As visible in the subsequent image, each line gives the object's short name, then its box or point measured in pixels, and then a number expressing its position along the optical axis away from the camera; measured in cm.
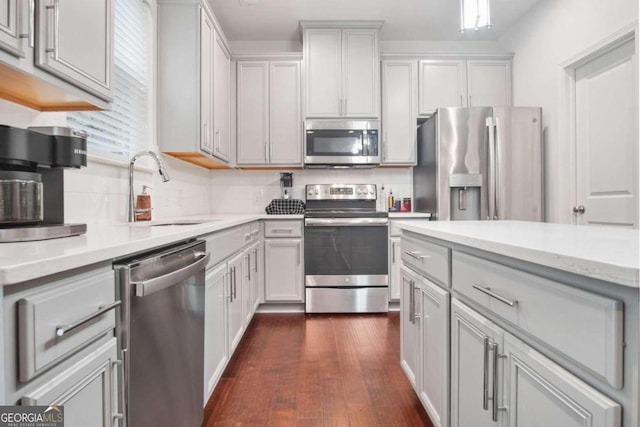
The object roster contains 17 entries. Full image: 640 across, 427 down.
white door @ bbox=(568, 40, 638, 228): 237
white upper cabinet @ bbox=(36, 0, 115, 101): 110
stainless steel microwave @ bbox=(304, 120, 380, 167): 349
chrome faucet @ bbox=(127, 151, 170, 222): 187
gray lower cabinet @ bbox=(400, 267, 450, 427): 132
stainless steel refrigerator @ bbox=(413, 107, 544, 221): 311
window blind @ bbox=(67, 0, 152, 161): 188
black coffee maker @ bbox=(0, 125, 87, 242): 93
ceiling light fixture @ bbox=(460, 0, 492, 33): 155
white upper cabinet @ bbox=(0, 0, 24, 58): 95
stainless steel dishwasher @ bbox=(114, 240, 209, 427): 93
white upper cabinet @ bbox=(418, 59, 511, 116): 364
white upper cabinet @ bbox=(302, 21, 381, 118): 346
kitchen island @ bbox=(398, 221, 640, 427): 59
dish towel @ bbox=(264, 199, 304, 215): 370
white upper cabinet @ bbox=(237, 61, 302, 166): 358
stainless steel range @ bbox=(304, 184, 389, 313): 328
